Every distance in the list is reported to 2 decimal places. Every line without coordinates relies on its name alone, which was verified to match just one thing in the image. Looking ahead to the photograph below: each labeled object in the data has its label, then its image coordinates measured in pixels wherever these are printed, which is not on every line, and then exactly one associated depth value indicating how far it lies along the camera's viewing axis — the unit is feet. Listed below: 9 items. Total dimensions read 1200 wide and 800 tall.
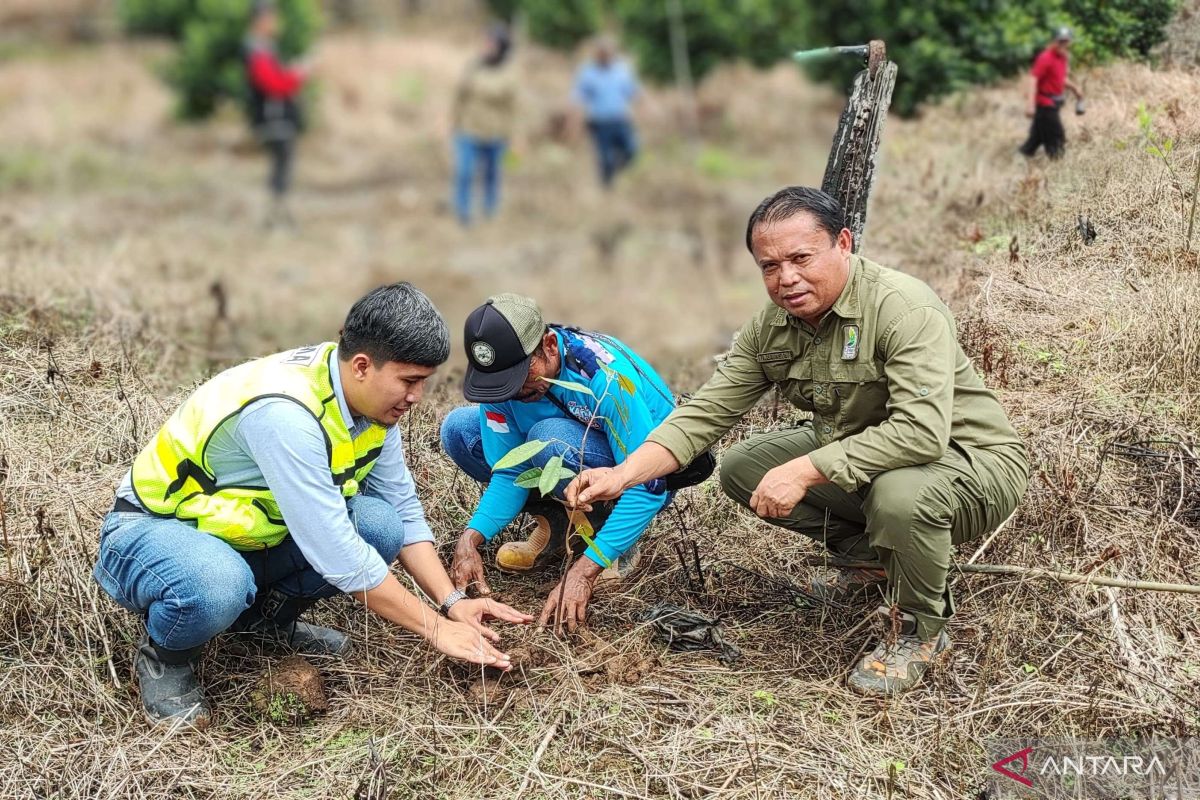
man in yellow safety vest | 9.30
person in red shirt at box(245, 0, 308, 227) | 35.29
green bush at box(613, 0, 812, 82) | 49.67
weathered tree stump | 13.25
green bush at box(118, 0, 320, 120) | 48.60
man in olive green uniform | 9.80
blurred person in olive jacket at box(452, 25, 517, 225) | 35.09
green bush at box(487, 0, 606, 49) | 63.05
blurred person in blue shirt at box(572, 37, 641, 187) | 39.81
